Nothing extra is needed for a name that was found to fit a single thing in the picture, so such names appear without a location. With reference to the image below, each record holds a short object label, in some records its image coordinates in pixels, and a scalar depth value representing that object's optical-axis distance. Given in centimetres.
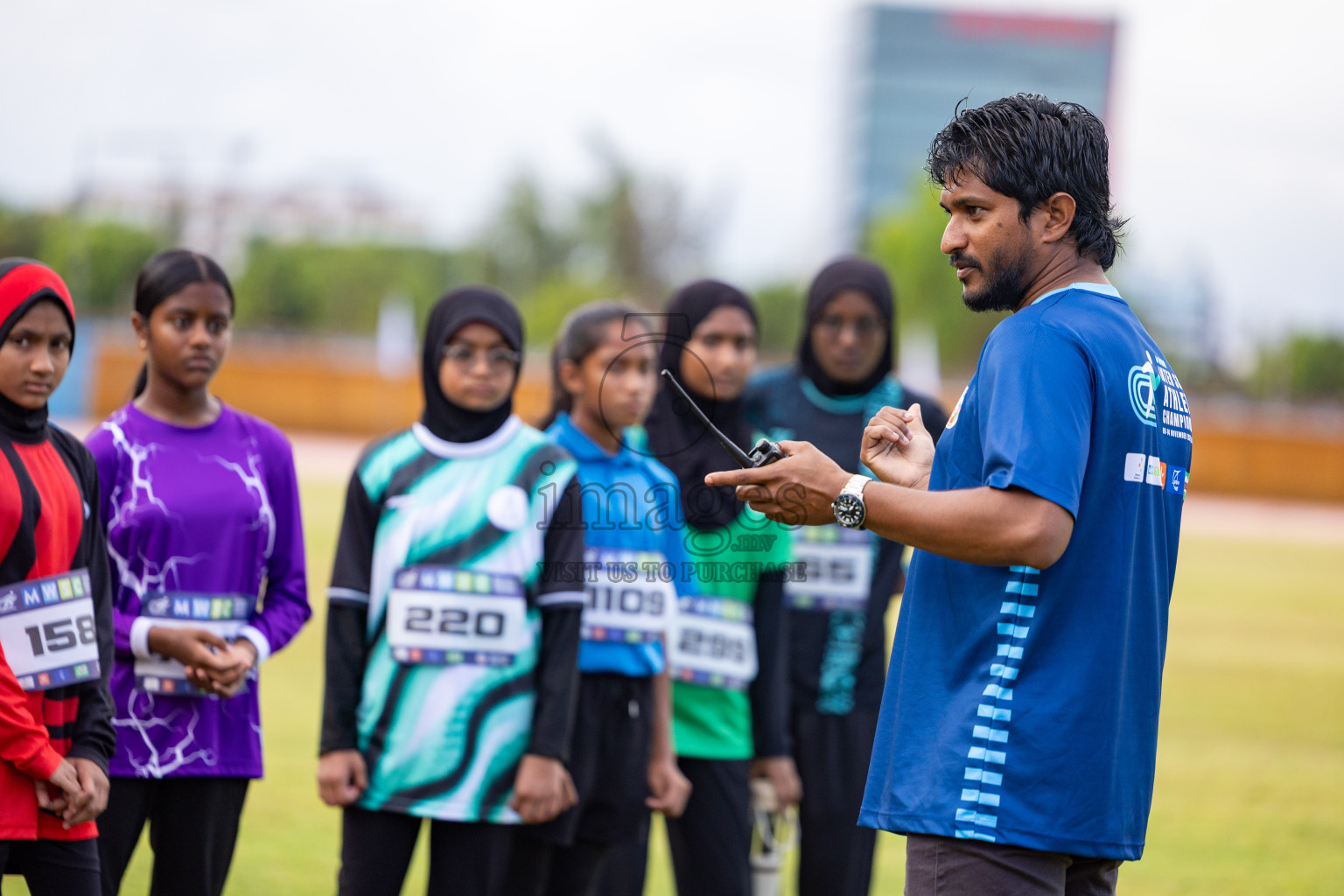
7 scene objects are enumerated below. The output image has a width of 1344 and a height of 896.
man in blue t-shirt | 460
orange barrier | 6059
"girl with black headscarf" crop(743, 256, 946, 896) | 851
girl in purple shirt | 692
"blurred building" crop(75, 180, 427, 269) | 12912
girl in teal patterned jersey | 695
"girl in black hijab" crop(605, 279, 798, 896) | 809
